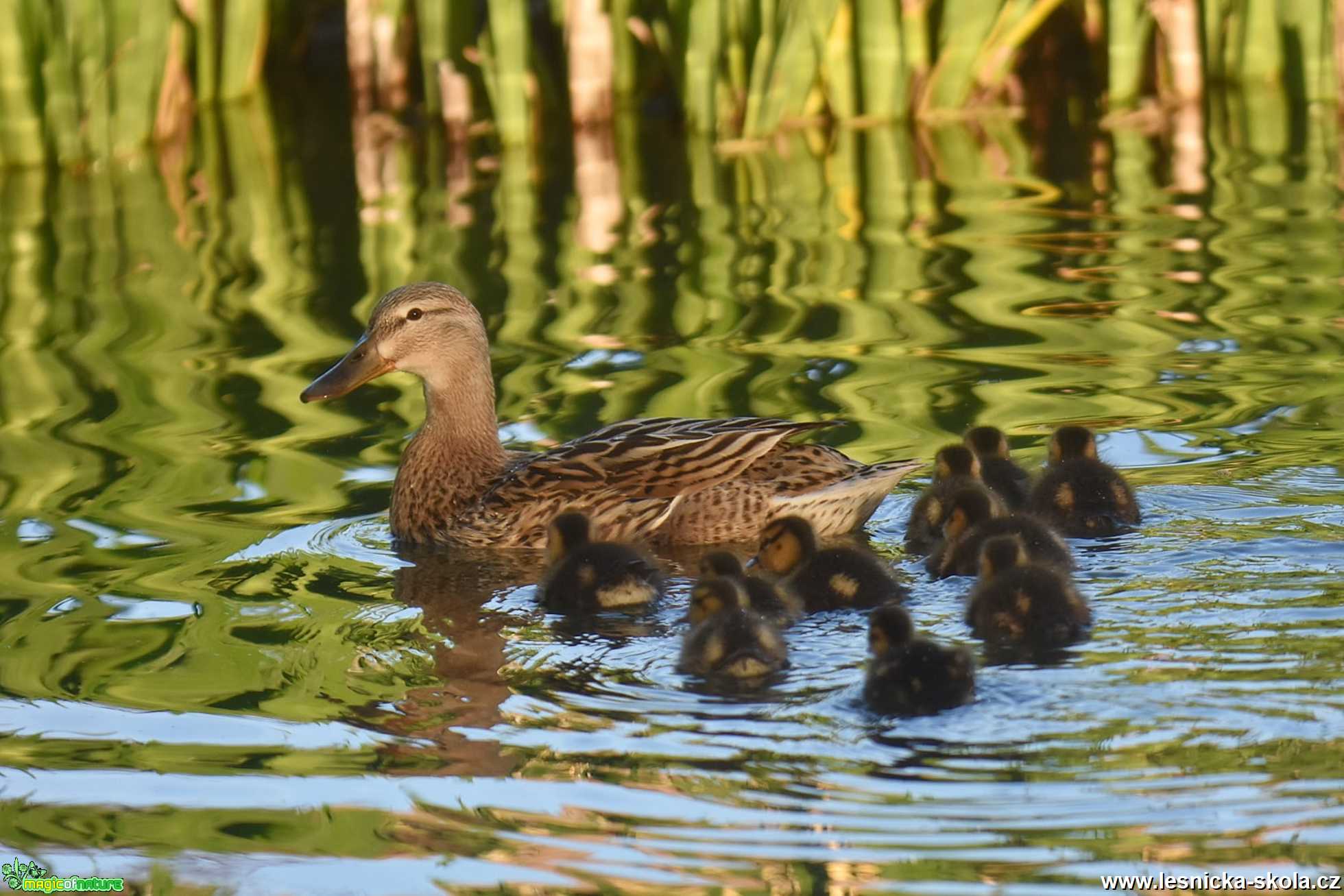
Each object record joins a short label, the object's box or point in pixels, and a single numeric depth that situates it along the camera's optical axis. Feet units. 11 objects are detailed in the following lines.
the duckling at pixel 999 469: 48.01
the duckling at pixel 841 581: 41.14
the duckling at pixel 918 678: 33.96
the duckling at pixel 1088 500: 44.93
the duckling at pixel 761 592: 40.09
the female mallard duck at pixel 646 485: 47.52
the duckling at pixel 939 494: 46.01
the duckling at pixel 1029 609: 37.58
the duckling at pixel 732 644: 36.32
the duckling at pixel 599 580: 41.75
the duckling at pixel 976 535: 41.75
